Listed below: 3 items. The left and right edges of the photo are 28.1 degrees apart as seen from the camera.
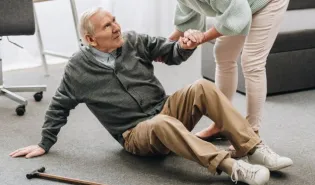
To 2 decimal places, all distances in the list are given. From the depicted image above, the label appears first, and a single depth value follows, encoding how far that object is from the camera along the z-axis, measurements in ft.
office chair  13.90
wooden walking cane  10.35
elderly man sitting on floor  10.25
